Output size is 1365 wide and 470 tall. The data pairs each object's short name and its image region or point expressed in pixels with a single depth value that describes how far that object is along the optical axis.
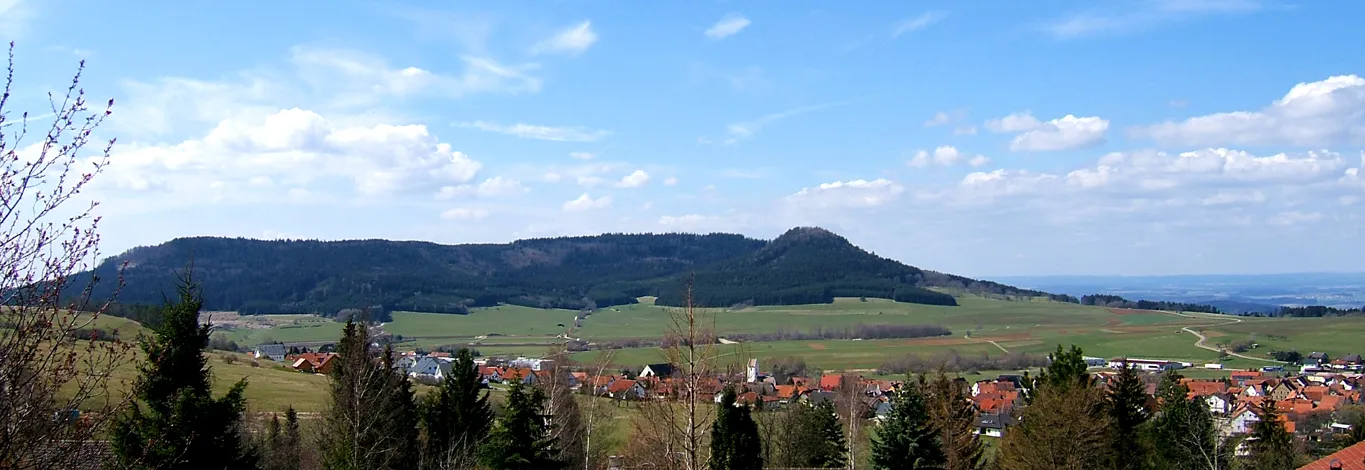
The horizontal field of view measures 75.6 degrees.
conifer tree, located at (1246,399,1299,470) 30.69
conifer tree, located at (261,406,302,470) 27.94
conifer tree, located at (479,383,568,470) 20.50
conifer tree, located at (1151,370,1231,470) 28.42
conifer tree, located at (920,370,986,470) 26.36
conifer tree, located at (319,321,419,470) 17.05
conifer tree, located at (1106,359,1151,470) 26.38
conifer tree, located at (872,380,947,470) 26.94
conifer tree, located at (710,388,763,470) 27.05
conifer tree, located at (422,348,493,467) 25.67
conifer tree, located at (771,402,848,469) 34.62
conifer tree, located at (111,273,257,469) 12.54
